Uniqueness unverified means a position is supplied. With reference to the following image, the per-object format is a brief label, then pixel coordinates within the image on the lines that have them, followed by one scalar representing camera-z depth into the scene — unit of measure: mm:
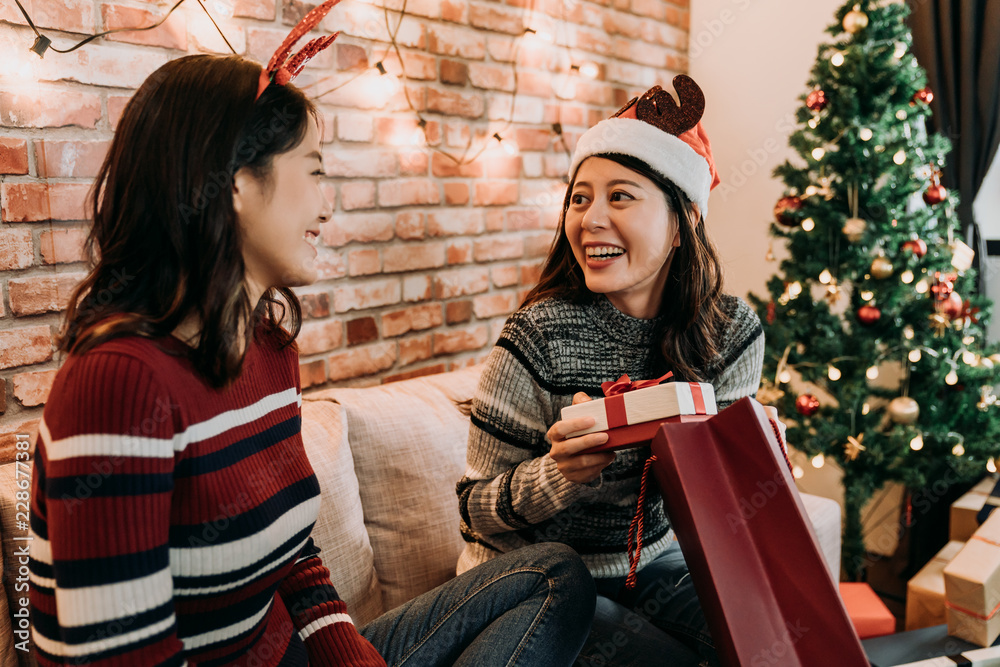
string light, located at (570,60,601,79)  2634
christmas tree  2139
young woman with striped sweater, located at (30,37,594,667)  698
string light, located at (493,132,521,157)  2348
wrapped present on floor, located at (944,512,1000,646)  1609
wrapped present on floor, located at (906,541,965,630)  2029
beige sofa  1467
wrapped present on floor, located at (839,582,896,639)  1956
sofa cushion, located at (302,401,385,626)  1436
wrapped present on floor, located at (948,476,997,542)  2238
